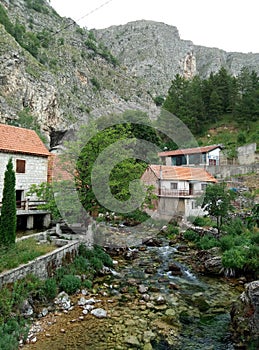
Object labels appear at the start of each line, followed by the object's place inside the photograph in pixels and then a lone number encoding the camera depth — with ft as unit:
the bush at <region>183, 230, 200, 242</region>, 73.41
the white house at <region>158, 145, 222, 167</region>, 131.75
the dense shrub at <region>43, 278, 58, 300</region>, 35.76
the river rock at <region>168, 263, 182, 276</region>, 50.36
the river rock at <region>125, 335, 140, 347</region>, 28.19
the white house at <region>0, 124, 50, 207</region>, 65.51
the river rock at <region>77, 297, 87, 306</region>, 36.09
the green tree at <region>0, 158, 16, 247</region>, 38.86
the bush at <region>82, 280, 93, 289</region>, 41.13
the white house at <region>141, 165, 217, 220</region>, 97.86
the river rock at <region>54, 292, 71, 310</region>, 34.99
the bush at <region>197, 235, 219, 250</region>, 63.82
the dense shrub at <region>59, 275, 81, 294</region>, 38.86
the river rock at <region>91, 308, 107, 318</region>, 33.47
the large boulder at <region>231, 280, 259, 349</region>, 28.45
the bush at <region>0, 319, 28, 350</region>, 24.29
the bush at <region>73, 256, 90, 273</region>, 44.81
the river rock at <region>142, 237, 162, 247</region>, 70.21
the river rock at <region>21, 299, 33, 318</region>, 31.07
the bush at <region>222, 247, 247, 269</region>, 47.83
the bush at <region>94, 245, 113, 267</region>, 51.26
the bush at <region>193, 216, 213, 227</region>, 84.88
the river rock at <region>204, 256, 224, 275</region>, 50.02
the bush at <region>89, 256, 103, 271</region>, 47.59
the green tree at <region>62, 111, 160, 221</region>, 52.44
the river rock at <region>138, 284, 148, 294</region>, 41.32
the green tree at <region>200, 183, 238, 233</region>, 72.02
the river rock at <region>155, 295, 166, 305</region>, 37.88
